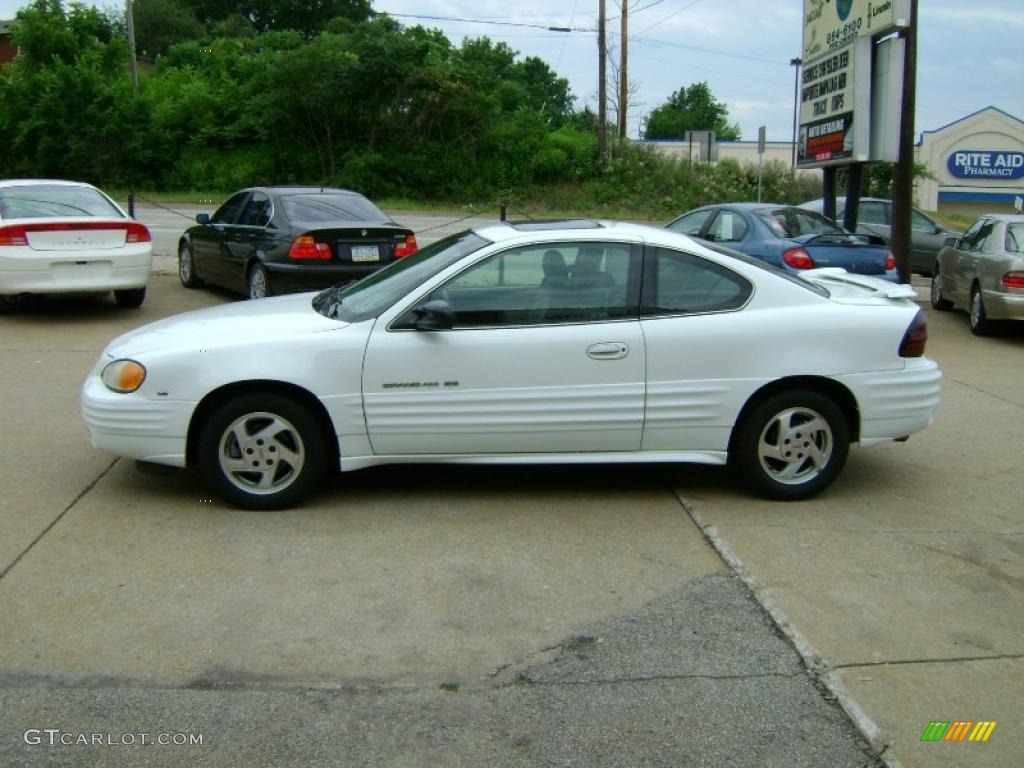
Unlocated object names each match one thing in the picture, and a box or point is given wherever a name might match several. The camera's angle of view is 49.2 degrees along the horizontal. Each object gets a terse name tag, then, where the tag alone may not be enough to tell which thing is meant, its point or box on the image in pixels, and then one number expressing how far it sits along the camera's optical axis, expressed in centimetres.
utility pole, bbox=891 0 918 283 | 1448
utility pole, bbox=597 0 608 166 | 3972
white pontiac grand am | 577
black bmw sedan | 1195
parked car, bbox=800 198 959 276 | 1930
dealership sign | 1396
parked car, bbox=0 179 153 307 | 1143
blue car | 1198
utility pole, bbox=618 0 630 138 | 4333
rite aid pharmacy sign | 4794
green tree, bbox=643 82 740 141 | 11206
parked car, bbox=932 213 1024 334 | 1203
